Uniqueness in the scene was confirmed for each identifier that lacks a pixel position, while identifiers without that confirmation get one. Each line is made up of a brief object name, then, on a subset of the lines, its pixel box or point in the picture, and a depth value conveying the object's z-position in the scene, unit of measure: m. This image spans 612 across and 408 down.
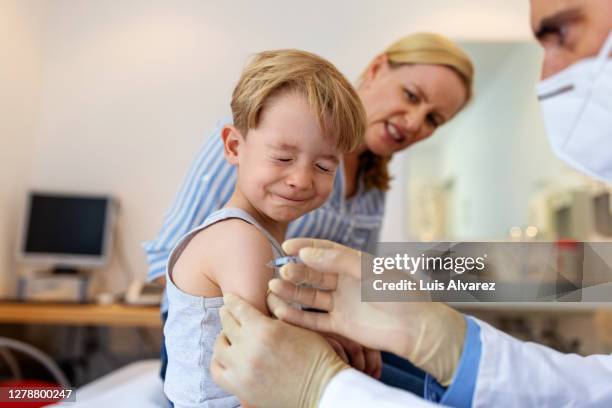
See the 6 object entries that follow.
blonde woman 0.73
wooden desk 1.63
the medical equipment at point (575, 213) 2.32
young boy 0.50
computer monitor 1.96
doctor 0.48
